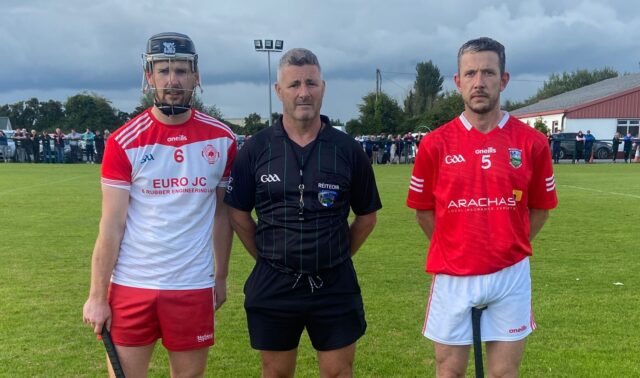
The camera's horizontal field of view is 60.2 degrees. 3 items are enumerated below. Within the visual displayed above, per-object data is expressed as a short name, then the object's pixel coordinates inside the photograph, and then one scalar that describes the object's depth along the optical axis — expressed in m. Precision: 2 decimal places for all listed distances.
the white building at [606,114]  39.78
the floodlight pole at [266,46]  34.02
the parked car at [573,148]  30.69
